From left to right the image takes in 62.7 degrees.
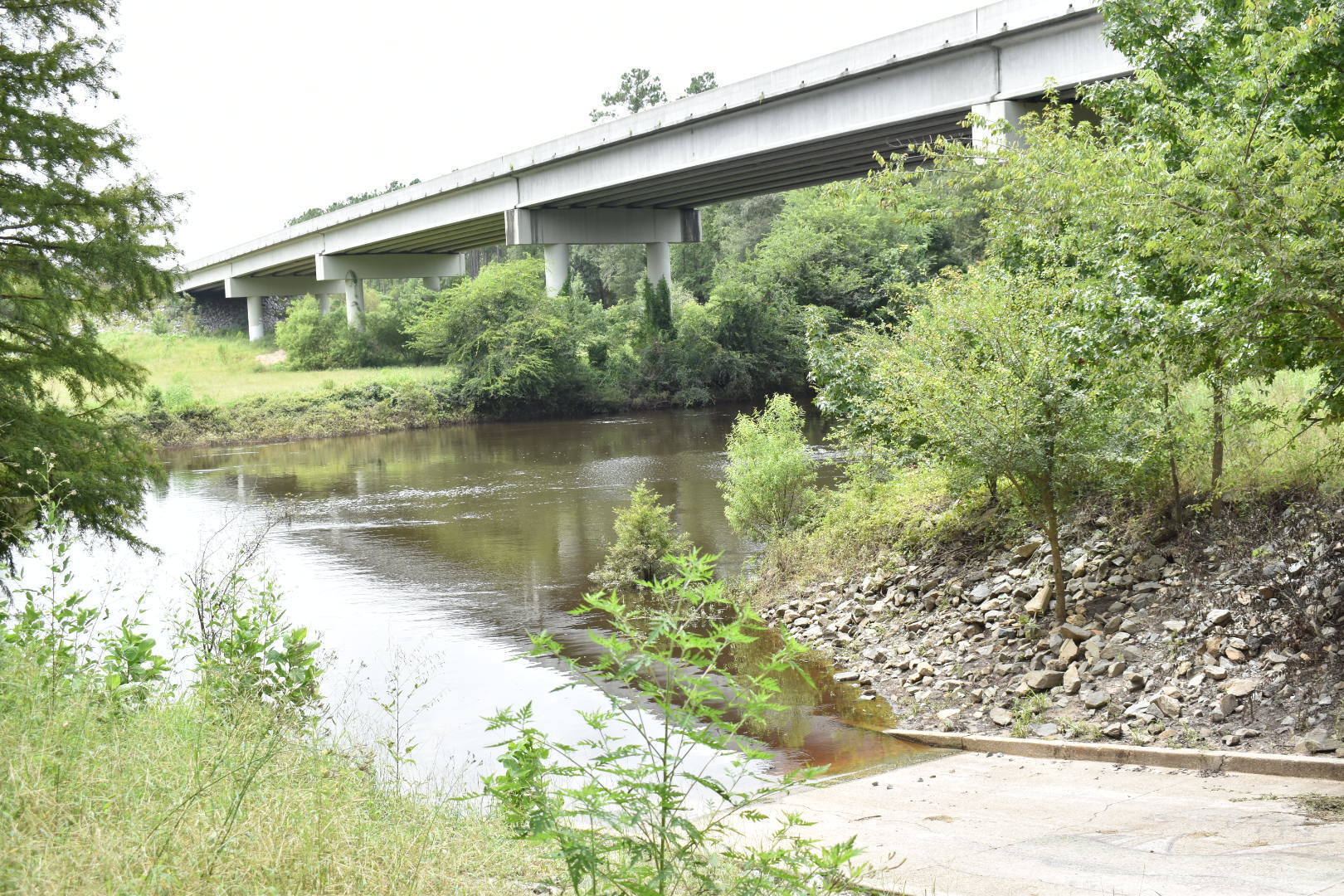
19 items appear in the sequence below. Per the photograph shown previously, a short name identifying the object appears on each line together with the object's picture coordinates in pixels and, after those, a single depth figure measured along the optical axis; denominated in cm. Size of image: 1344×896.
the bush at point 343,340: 5753
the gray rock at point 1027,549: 1222
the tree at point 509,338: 4531
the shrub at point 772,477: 1642
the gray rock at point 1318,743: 751
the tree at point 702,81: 8244
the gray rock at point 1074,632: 1022
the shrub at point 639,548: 1568
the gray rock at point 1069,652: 1003
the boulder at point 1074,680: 962
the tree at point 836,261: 4888
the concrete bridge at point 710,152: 2178
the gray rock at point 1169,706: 867
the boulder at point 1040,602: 1099
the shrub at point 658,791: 358
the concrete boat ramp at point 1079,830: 540
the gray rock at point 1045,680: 981
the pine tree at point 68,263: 1273
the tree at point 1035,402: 1027
